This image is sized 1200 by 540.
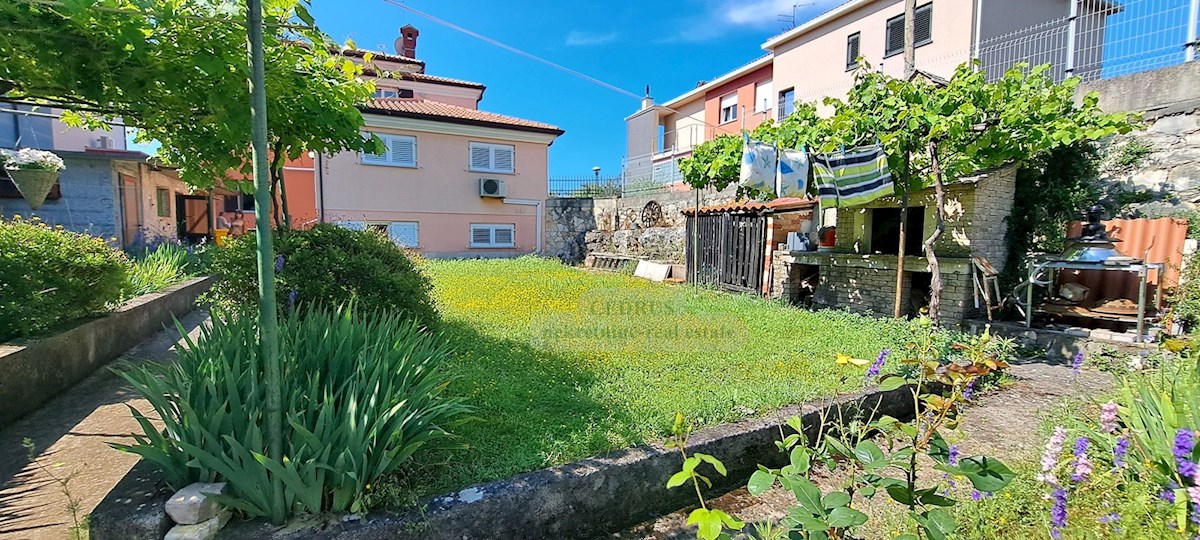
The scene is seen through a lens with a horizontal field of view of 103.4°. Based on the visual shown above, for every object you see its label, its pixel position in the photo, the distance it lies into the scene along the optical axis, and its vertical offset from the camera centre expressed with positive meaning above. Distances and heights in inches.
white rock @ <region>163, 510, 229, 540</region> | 73.9 -47.3
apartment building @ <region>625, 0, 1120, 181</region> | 360.5 +267.9
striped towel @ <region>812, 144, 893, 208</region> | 237.8 +32.8
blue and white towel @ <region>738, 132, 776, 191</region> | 244.2 +38.1
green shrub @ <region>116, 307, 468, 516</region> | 80.8 -34.4
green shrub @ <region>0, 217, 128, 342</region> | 150.2 -16.4
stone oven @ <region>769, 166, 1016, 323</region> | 246.1 -8.7
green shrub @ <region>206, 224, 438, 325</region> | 152.1 -13.9
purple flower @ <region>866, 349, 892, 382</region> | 85.9 -23.5
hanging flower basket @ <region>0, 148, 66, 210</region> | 222.4 +27.5
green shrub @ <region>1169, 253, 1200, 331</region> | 195.3 -23.2
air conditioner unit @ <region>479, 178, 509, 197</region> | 648.4 +66.3
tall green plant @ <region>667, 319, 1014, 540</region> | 56.0 -31.2
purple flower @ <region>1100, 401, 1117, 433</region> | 82.2 -29.9
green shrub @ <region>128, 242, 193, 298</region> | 249.6 -22.8
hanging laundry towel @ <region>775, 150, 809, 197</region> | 247.9 +35.3
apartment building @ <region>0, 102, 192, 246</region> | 387.5 +34.3
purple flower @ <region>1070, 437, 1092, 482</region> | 70.7 -33.4
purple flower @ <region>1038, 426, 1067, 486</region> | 75.6 -34.0
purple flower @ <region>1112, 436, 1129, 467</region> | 79.6 -34.5
